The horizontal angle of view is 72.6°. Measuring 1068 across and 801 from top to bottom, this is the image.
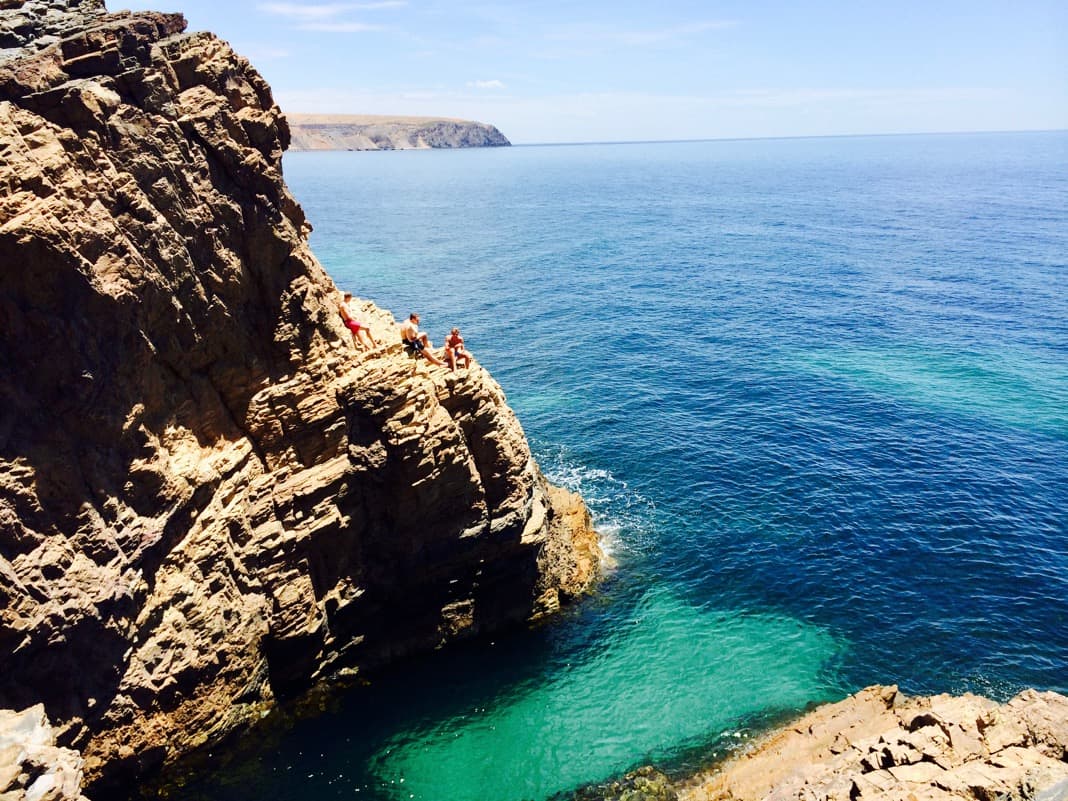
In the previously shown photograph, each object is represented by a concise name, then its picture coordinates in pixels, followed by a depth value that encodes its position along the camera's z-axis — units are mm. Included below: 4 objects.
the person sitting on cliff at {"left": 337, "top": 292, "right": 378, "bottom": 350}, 32156
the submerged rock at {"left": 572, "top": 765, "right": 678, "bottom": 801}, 27344
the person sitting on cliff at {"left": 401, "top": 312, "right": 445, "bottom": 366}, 33469
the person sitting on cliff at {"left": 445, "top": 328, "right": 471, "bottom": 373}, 33781
